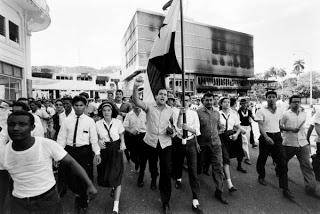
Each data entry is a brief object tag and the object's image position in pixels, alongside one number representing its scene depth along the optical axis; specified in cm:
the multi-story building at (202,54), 5716
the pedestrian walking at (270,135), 491
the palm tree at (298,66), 9551
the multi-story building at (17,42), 1337
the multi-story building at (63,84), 2156
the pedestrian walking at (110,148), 413
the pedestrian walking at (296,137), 489
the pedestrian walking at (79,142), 395
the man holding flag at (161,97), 412
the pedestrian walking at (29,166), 219
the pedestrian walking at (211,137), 465
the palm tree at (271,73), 10288
